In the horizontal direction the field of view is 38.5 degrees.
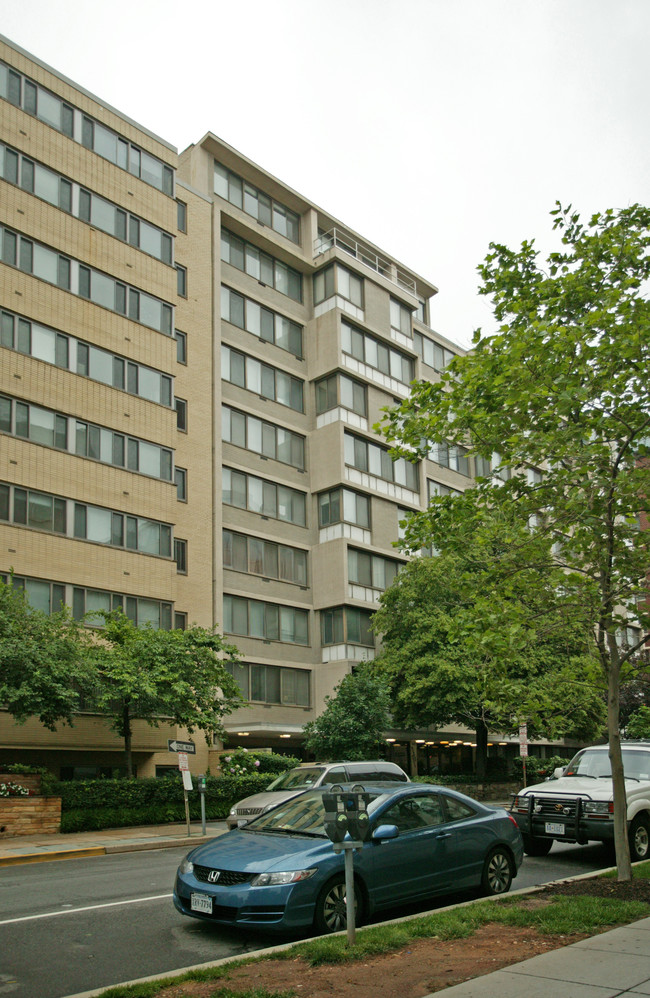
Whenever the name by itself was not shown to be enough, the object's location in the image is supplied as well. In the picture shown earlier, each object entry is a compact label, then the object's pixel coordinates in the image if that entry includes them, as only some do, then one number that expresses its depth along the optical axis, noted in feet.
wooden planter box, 68.74
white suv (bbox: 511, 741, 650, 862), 46.78
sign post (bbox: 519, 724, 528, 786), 96.99
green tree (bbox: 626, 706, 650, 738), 91.91
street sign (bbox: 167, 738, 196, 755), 68.95
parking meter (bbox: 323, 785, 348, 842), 25.52
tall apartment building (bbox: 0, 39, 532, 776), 91.40
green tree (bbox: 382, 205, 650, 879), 35.91
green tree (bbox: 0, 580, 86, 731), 69.36
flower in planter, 69.67
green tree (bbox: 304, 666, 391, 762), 102.22
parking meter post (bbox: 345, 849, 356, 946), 25.57
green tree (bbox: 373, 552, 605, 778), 113.50
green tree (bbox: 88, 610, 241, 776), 77.25
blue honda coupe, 28.55
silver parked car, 60.85
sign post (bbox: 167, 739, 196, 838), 68.90
